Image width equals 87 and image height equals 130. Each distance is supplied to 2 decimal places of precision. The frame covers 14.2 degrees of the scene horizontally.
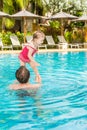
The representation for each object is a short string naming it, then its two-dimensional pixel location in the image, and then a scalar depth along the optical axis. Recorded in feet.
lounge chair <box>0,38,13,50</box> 75.15
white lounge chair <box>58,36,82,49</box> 83.76
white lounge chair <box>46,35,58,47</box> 80.84
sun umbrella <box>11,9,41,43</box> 79.24
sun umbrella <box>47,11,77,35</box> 83.96
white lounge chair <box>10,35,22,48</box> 76.69
